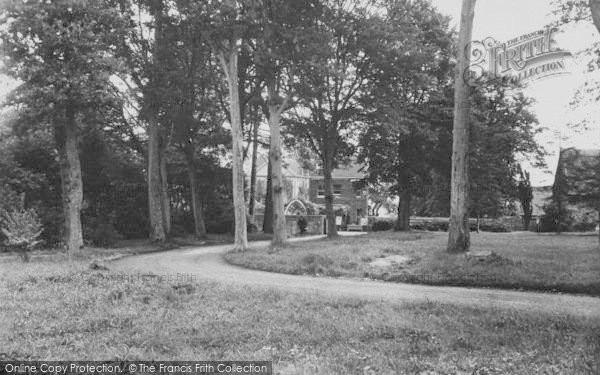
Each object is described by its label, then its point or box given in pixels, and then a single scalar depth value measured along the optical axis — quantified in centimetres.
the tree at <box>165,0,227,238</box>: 2692
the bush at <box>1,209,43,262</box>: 1747
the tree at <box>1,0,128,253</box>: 1916
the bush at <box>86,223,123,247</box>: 2703
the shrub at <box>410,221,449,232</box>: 5184
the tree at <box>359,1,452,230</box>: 2845
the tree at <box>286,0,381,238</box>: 2470
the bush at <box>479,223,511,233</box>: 5156
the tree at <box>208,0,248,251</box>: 2197
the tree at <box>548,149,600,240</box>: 2603
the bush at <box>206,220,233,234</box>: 4100
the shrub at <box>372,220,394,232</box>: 4997
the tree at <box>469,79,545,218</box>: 3719
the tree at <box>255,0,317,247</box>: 2339
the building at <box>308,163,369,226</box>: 6900
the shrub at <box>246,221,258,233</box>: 4191
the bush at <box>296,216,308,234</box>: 4512
